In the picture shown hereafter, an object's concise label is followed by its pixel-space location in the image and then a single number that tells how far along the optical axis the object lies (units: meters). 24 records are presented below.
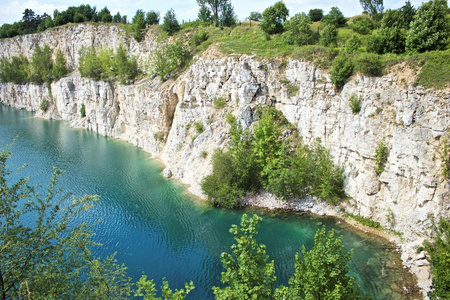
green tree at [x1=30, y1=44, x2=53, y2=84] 86.25
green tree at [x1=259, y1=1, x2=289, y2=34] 50.75
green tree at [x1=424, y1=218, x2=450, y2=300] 17.42
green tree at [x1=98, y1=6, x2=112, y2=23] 83.00
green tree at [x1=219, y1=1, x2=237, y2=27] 63.72
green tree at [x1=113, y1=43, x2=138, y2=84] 62.62
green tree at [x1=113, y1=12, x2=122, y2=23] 86.56
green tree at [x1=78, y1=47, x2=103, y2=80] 69.00
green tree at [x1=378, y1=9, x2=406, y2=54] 32.00
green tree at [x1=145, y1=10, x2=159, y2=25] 73.16
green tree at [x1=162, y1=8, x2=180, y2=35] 63.78
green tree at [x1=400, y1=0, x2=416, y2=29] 37.25
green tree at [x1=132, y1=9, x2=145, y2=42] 69.12
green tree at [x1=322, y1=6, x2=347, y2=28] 51.00
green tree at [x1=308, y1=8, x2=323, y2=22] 56.94
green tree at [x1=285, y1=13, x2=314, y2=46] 42.56
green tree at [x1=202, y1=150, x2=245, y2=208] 33.62
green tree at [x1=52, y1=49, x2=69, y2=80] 82.62
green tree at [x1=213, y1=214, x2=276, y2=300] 14.27
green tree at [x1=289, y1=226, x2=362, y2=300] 15.08
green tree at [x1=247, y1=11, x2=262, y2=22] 63.06
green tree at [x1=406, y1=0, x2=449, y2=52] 29.33
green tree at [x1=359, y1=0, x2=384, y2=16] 56.77
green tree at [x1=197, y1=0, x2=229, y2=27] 63.47
